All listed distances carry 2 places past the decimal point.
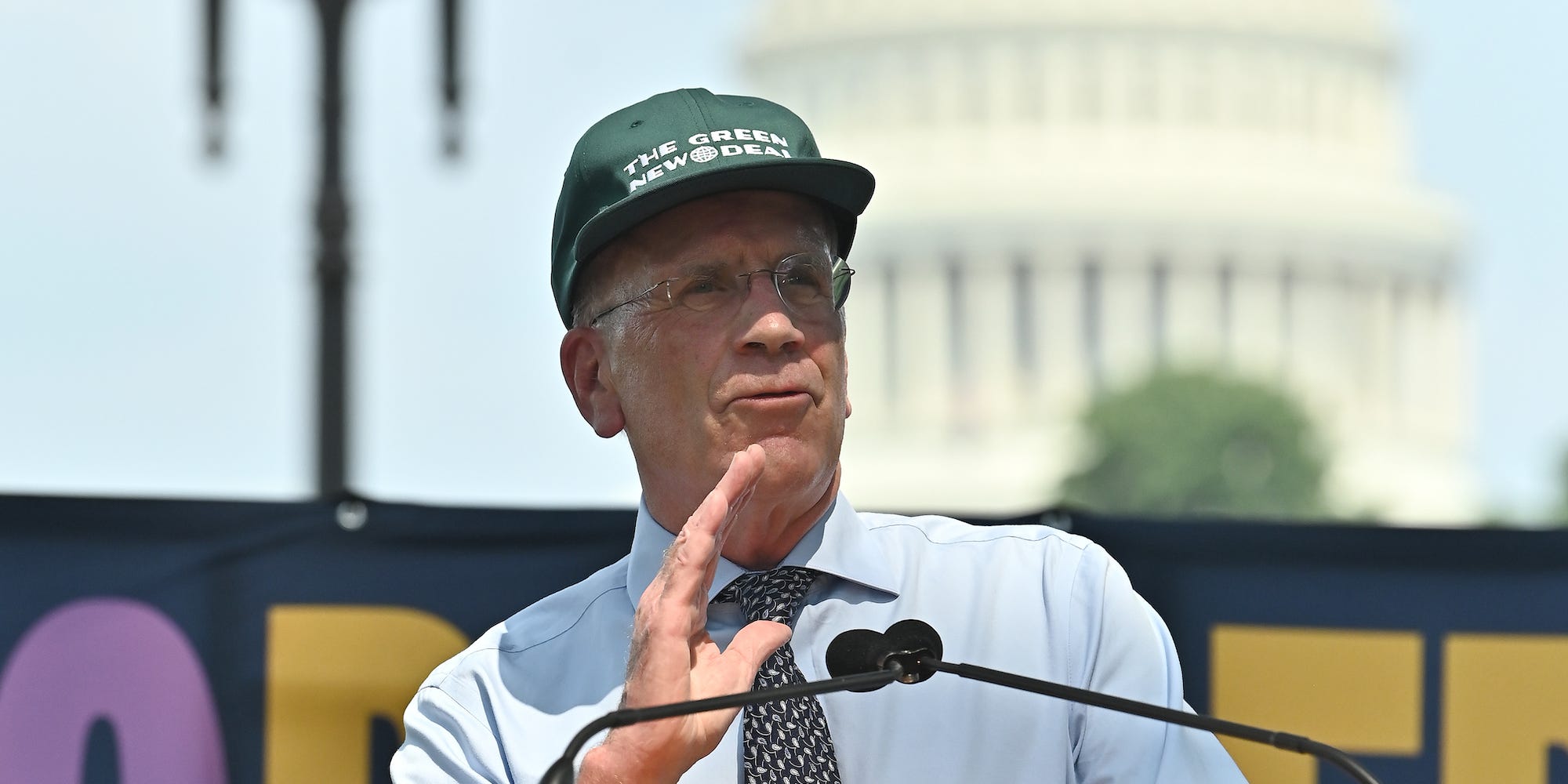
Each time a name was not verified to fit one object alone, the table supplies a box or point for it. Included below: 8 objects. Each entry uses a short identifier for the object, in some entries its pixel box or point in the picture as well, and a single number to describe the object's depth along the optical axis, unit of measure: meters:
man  6.95
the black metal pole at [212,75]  20.12
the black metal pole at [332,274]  17.41
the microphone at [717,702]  5.78
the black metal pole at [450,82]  20.16
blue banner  10.64
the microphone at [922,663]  6.12
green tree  140.00
